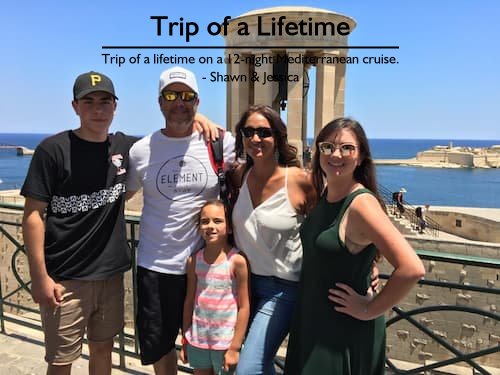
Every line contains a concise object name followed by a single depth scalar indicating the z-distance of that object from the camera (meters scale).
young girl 2.33
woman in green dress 1.79
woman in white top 2.21
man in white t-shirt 2.48
